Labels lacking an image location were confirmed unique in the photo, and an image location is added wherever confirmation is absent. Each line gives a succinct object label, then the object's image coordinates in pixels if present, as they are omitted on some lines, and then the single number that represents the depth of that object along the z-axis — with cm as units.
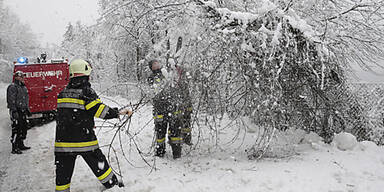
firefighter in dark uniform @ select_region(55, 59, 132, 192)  289
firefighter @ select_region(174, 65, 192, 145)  310
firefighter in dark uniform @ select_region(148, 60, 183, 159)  401
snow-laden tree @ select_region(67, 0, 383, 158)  305
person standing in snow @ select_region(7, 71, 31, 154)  517
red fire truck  784
